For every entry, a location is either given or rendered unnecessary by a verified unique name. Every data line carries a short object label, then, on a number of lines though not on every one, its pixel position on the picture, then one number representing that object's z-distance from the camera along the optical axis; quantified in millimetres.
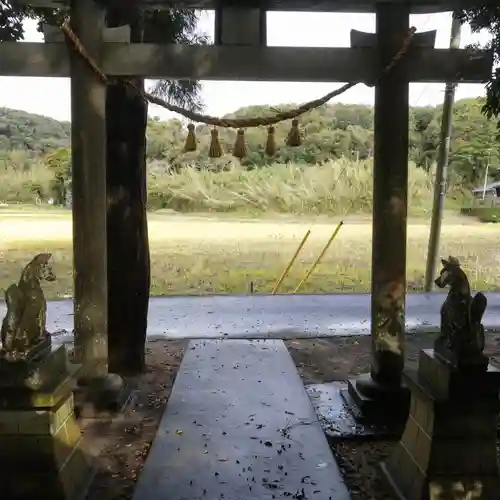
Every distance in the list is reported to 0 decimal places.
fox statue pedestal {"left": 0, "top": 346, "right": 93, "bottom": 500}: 1989
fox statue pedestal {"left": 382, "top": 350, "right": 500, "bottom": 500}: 1947
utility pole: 6773
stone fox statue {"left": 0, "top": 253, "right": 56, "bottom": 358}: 2053
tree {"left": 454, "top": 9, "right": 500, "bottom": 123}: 3375
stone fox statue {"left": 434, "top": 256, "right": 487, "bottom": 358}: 1978
